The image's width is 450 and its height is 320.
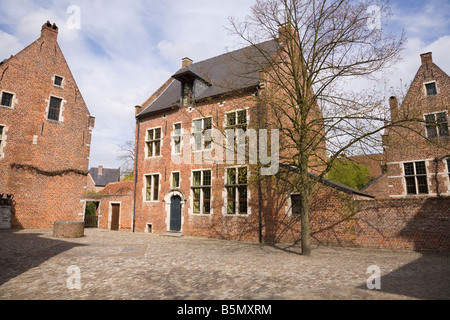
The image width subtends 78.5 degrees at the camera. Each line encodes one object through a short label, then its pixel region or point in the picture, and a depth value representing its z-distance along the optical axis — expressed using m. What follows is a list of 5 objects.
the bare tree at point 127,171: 33.72
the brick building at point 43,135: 16.88
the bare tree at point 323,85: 8.63
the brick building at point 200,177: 12.93
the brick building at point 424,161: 15.95
